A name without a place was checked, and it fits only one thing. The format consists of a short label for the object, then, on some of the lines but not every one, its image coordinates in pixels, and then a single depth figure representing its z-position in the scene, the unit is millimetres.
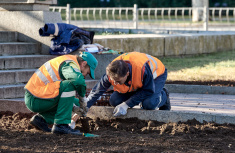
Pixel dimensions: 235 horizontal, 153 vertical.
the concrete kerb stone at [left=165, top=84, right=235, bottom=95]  16937
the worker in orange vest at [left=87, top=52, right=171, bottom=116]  10595
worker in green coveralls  10422
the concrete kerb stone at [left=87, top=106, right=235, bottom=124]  11393
